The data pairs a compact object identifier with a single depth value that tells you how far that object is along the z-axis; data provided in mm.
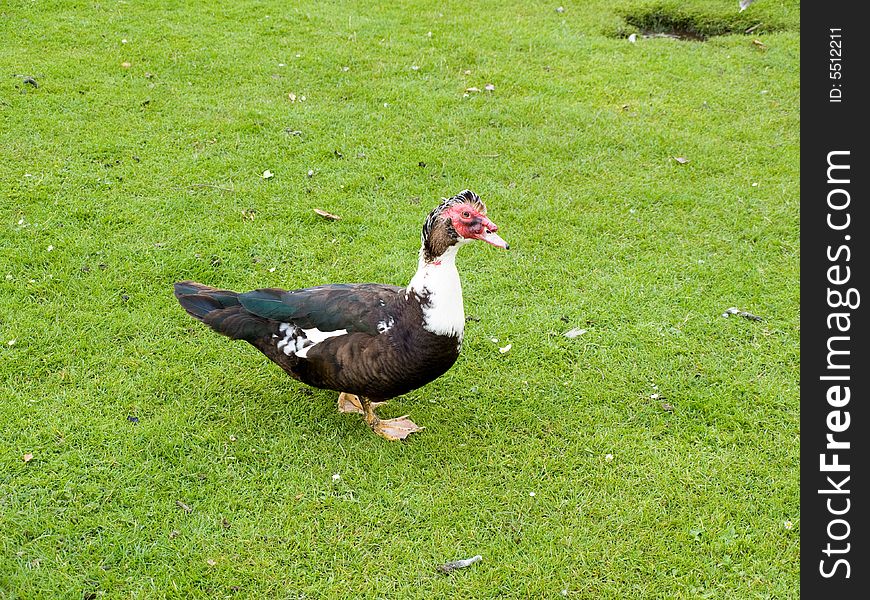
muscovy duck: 3727
